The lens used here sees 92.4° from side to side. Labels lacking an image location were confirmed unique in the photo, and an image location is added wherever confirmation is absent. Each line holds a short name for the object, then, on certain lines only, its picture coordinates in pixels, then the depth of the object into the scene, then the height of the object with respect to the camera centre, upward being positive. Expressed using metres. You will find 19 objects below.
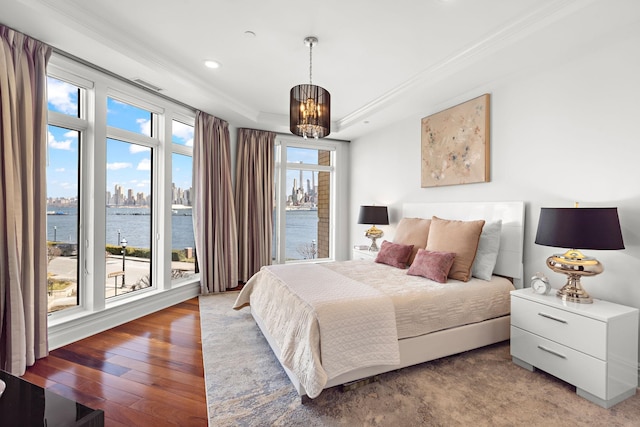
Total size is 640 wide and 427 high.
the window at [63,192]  2.78 +0.16
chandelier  2.57 +0.86
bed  1.94 -0.76
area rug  1.79 -1.22
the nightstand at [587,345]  1.90 -0.90
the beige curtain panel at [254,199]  4.84 +0.17
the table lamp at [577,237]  1.97 -0.18
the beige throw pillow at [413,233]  3.45 -0.27
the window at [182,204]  4.08 +0.08
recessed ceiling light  3.03 +1.46
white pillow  2.87 -0.40
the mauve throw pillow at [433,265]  2.73 -0.51
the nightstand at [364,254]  4.54 -0.67
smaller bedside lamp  4.54 -0.08
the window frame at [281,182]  5.29 +0.48
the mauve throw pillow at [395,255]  3.38 -0.50
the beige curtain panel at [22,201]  2.17 +0.07
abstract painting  3.22 +0.75
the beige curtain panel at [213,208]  4.19 +0.03
